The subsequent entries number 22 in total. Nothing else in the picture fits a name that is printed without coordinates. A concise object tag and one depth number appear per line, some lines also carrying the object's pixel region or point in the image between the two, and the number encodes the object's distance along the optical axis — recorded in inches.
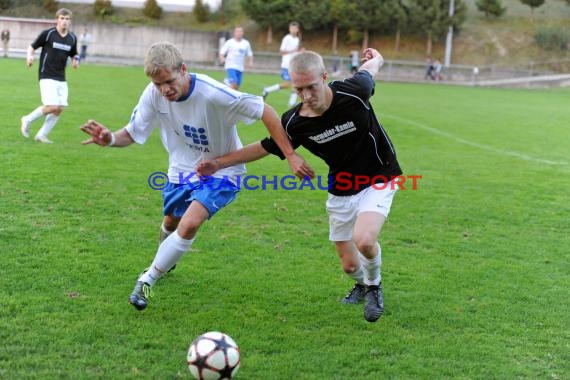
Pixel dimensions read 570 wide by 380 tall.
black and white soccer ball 133.8
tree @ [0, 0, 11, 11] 2038.9
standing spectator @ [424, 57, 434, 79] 1775.3
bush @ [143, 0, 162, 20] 2058.3
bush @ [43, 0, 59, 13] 2066.9
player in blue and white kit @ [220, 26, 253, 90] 746.8
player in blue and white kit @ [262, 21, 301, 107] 713.6
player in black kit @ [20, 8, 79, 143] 405.1
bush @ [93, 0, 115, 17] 2042.3
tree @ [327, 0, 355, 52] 2000.5
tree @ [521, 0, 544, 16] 2130.9
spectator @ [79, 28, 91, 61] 1599.4
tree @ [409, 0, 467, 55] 1982.0
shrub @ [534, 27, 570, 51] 1995.6
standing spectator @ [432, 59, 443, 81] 1756.2
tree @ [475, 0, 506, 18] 2082.9
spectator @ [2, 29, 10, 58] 1407.5
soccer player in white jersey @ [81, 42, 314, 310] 170.9
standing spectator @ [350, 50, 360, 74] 1427.2
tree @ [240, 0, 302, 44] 1973.4
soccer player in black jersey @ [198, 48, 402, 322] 173.3
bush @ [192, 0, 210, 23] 2058.3
